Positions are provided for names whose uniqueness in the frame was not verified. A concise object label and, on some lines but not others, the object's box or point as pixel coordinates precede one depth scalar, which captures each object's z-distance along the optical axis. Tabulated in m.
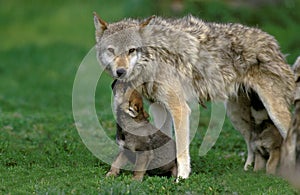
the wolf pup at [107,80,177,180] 16.95
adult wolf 17.08
